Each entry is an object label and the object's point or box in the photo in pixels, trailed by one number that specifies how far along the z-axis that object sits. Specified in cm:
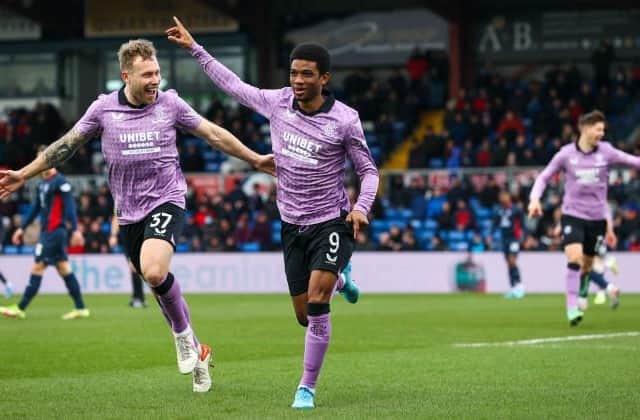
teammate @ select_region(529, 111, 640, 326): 1593
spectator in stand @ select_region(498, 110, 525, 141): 3294
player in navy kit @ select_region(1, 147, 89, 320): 1877
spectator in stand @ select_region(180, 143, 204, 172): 3597
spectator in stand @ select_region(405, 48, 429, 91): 3897
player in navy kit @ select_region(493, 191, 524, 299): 2614
